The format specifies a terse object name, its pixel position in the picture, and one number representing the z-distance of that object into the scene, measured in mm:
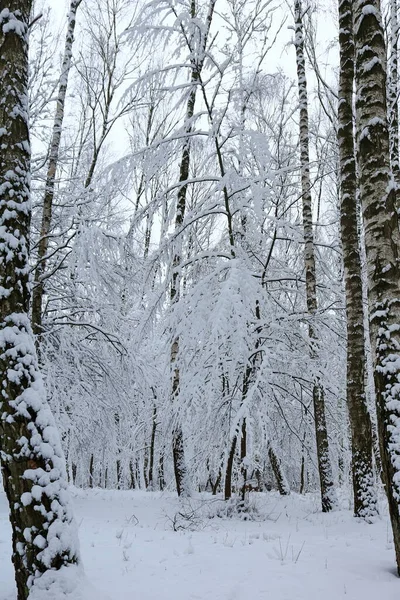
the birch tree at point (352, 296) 6617
